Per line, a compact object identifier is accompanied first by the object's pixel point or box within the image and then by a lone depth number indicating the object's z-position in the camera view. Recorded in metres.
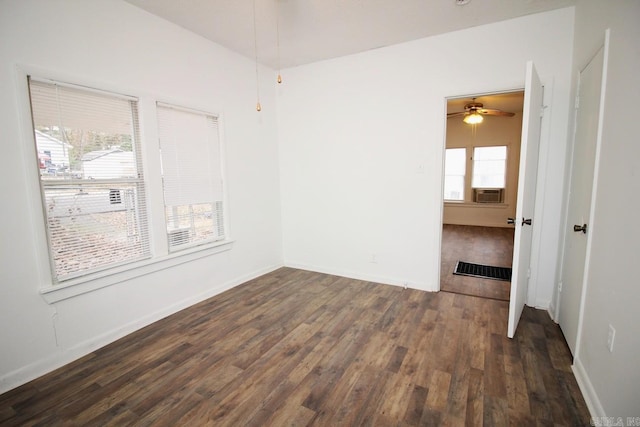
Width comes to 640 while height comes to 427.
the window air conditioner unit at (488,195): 7.15
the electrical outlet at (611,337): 1.52
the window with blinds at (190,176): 2.90
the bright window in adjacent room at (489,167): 7.13
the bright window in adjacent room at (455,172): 7.53
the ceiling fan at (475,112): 5.29
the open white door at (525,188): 2.23
